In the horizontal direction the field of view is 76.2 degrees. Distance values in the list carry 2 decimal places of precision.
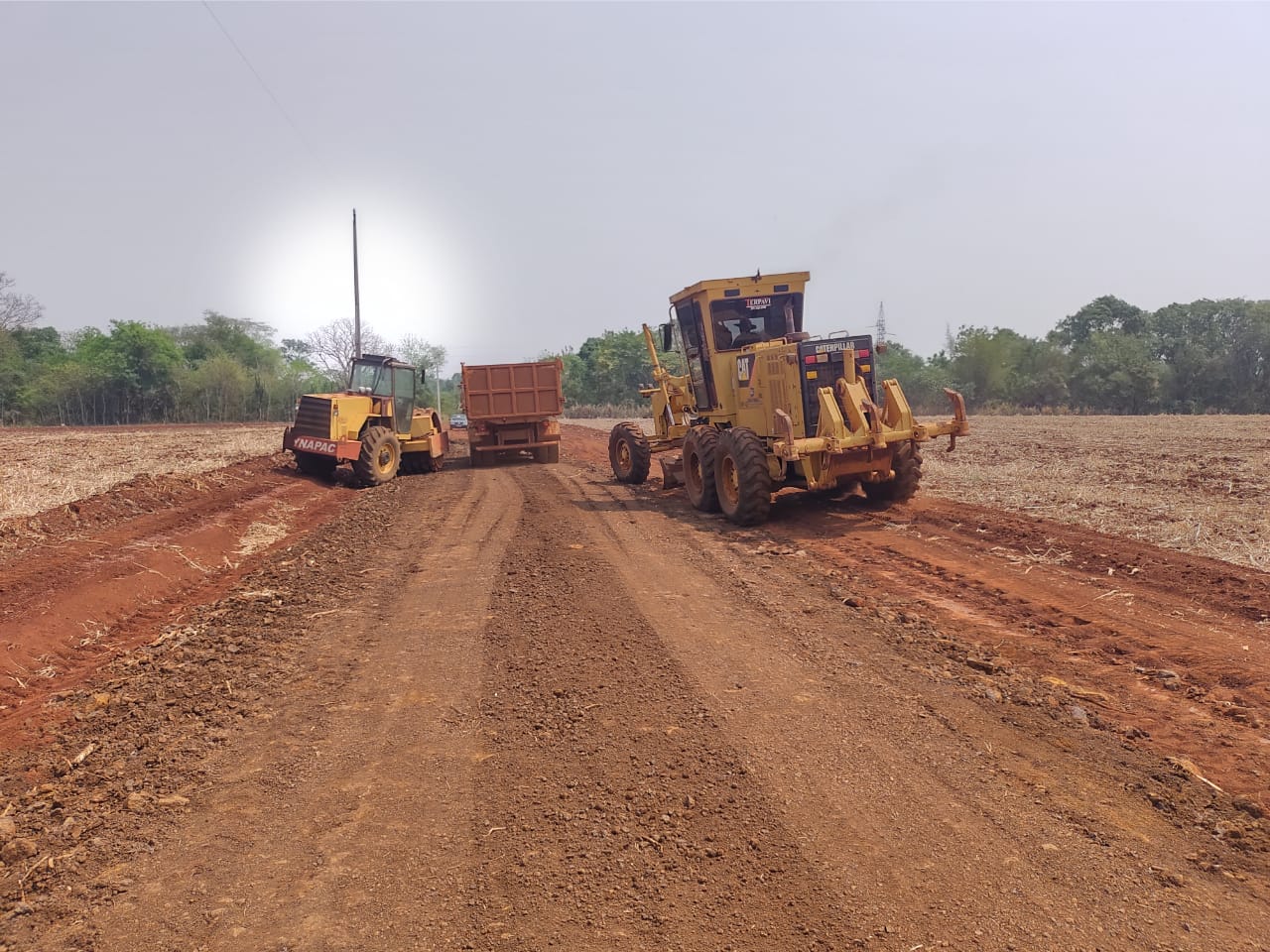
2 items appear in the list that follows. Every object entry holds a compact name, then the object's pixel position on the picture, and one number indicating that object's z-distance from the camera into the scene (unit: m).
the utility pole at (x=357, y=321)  33.78
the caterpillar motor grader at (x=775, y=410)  9.91
